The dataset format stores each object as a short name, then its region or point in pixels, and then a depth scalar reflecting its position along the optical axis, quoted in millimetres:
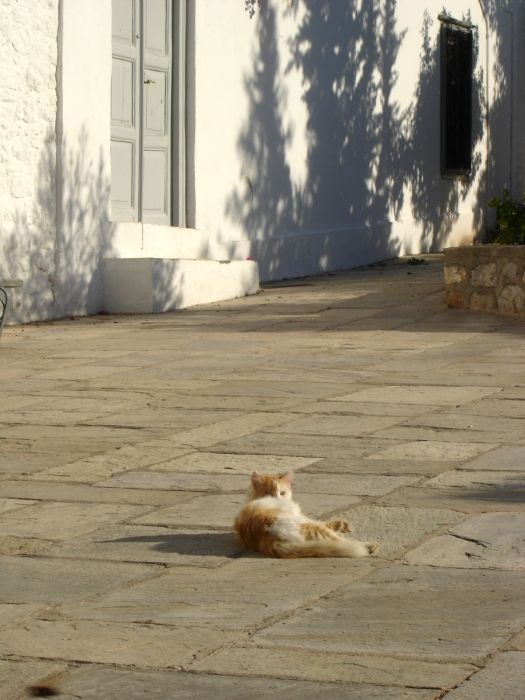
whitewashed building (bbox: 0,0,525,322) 11125
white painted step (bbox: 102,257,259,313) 11664
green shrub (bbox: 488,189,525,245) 12992
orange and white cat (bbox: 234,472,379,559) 4035
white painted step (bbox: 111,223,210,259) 11961
